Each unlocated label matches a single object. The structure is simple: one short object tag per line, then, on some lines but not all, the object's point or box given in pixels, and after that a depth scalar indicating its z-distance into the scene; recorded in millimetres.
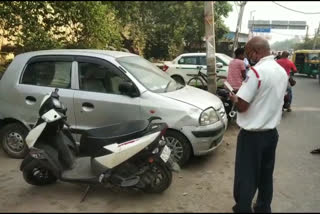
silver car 5020
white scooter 3926
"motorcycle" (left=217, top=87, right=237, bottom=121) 7366
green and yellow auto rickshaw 23312
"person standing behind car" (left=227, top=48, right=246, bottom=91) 7320
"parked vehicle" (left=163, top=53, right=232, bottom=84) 13562
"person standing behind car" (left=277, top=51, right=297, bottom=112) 9242
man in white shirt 3234
